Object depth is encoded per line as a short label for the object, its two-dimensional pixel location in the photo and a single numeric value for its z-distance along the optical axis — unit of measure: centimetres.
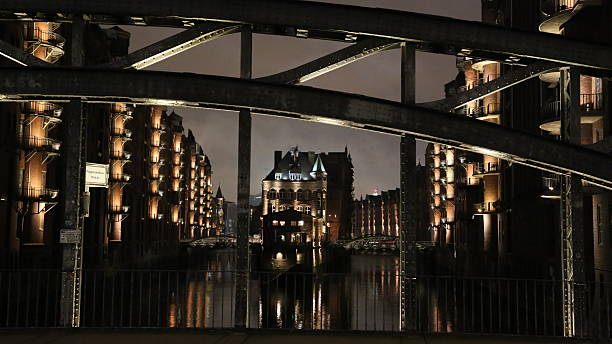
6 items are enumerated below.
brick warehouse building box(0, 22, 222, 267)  3169
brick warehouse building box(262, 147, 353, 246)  13488
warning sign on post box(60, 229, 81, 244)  973
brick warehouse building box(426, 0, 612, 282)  2420
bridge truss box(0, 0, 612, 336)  981
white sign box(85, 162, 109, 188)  1072
